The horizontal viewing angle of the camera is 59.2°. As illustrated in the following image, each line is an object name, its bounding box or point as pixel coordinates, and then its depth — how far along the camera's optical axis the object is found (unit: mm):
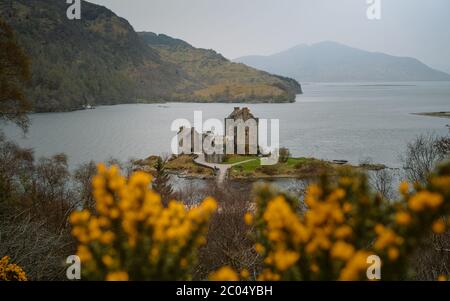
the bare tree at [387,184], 24144
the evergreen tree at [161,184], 31266
